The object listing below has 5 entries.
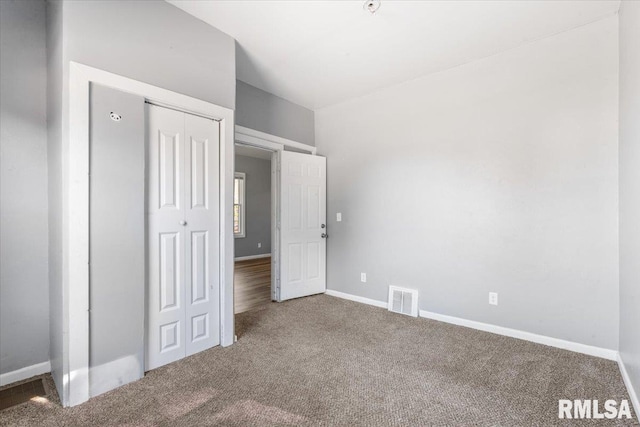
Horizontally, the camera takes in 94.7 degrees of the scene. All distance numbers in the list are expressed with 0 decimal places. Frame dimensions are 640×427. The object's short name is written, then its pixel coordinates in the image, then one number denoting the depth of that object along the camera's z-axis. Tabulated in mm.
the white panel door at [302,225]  3961
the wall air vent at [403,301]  3434
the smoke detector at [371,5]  2214
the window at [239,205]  7473
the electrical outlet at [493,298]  2916
